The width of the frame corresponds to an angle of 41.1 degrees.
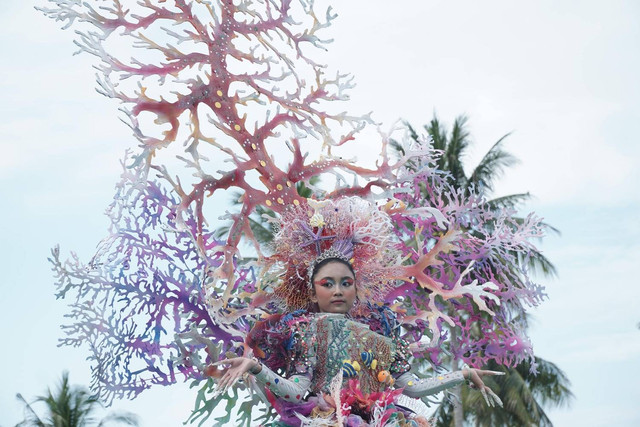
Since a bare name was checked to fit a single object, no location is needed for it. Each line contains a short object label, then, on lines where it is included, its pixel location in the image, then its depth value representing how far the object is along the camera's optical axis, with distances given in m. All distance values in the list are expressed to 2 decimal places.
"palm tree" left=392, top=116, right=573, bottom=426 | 21.39
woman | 5.52
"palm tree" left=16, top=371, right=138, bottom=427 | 22.53
